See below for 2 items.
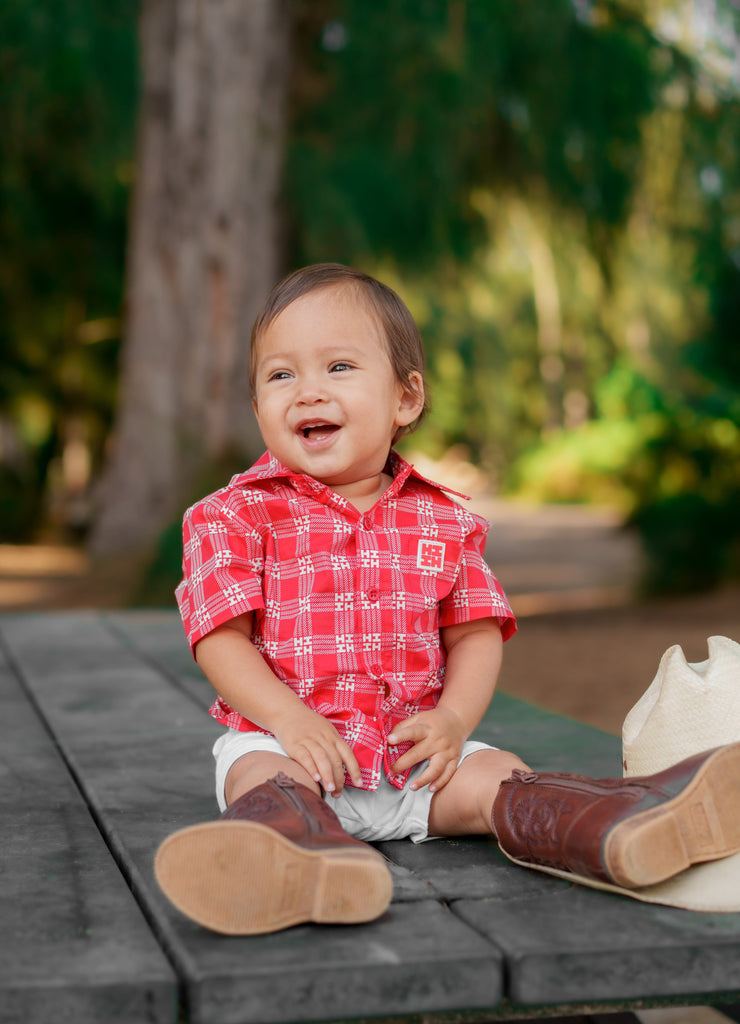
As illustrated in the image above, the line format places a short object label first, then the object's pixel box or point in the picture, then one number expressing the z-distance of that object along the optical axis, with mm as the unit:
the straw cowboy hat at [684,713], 1505
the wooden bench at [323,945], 1104
